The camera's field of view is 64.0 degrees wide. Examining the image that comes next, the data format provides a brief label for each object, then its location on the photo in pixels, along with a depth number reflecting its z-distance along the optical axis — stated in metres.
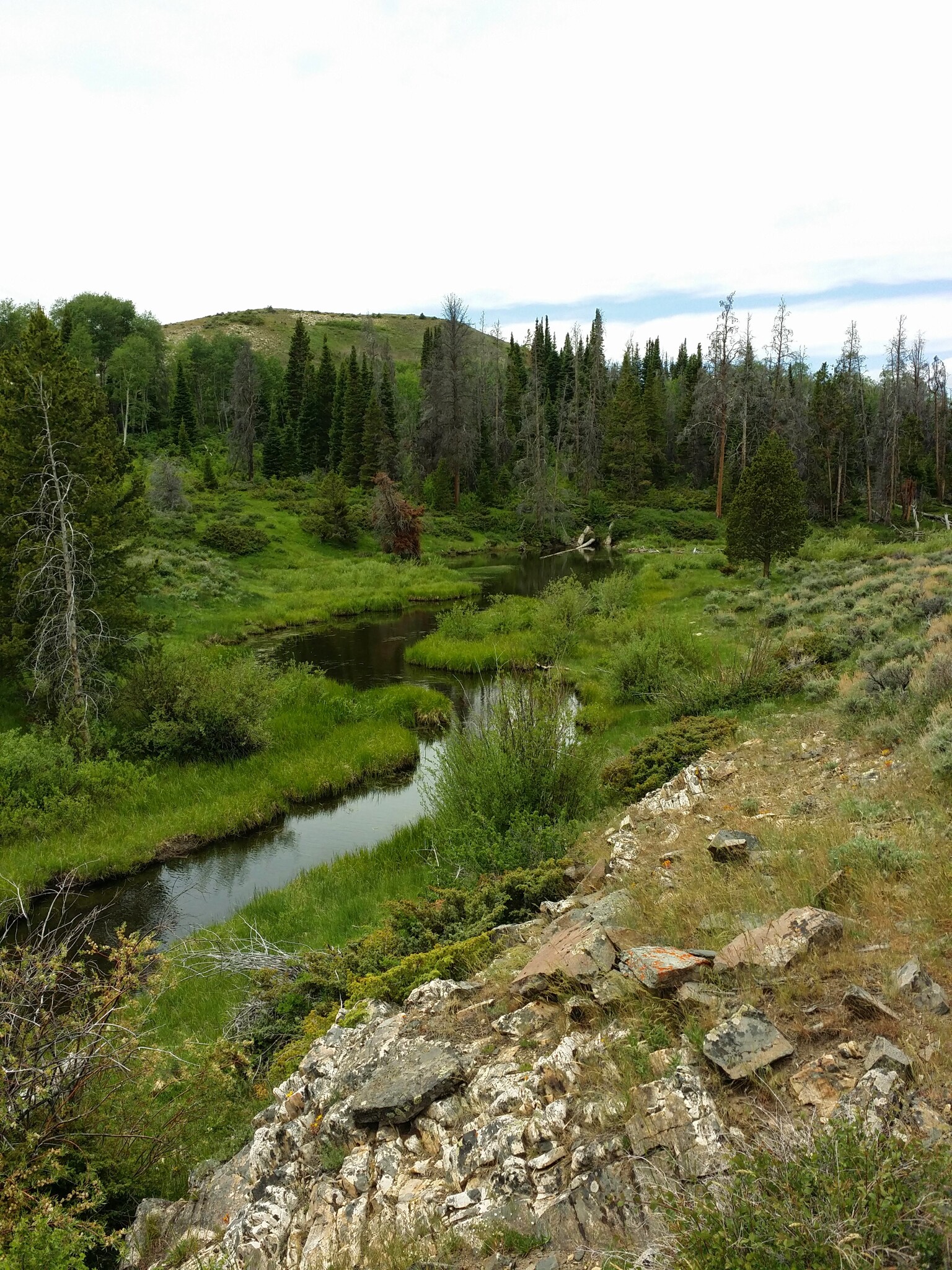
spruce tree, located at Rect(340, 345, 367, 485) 70.50
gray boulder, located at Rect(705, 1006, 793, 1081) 3.79
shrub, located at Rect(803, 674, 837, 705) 13.31
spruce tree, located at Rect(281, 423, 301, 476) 73.44
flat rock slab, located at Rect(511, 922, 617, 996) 5.14
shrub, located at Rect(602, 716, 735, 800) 11.78
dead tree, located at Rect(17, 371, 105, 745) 14.47
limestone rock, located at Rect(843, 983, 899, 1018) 3.88
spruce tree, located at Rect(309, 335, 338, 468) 76.00
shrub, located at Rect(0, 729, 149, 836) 13.35
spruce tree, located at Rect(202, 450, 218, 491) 60.03
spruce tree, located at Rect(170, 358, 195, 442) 76.69
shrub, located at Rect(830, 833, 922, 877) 5.38
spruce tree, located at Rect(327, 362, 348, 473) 73.75
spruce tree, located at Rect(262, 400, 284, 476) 72.44
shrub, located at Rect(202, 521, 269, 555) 45.56
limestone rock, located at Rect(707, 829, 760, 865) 6.73
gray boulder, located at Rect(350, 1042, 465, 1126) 4.69
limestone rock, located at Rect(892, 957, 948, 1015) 3.86
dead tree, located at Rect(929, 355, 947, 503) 66.50
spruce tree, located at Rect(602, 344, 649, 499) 72.81
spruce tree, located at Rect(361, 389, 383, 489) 68.81
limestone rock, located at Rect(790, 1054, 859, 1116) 3.53
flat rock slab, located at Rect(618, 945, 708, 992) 4.60
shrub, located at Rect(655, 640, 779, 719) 14.85
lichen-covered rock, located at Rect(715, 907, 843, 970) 4.56
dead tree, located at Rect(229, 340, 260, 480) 69.69
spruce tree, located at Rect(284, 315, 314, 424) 81.38
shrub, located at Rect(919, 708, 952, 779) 6.92
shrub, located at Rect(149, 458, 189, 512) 48.69
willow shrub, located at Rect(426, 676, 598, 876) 9.54
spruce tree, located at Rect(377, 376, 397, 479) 68.69
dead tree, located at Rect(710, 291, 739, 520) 54.19
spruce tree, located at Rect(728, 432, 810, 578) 29.59
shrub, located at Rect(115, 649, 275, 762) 16.59
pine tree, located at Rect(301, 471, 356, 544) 51.97
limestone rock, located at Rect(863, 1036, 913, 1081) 3.40
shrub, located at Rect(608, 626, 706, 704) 18.69
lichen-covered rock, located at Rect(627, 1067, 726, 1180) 3.44
